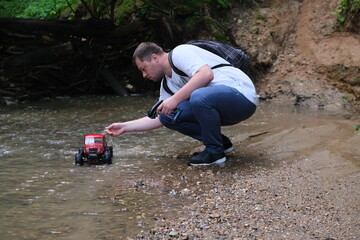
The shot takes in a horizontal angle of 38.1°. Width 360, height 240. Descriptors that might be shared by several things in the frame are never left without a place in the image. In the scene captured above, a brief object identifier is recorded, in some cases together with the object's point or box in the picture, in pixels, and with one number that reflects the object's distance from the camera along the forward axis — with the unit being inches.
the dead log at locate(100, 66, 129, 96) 425.7
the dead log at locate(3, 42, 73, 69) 398.6
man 182.2
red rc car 193.2
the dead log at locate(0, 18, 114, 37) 374.9
